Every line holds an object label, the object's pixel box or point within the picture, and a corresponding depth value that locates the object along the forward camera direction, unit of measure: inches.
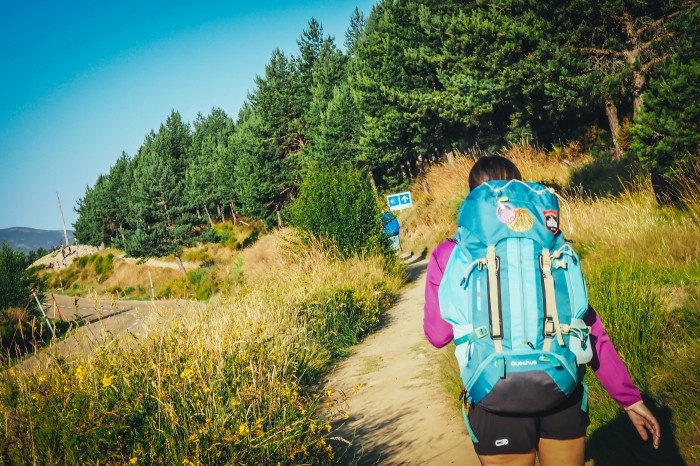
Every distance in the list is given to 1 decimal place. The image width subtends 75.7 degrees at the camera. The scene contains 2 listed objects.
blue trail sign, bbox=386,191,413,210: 582.2
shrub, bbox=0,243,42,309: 1002.1
